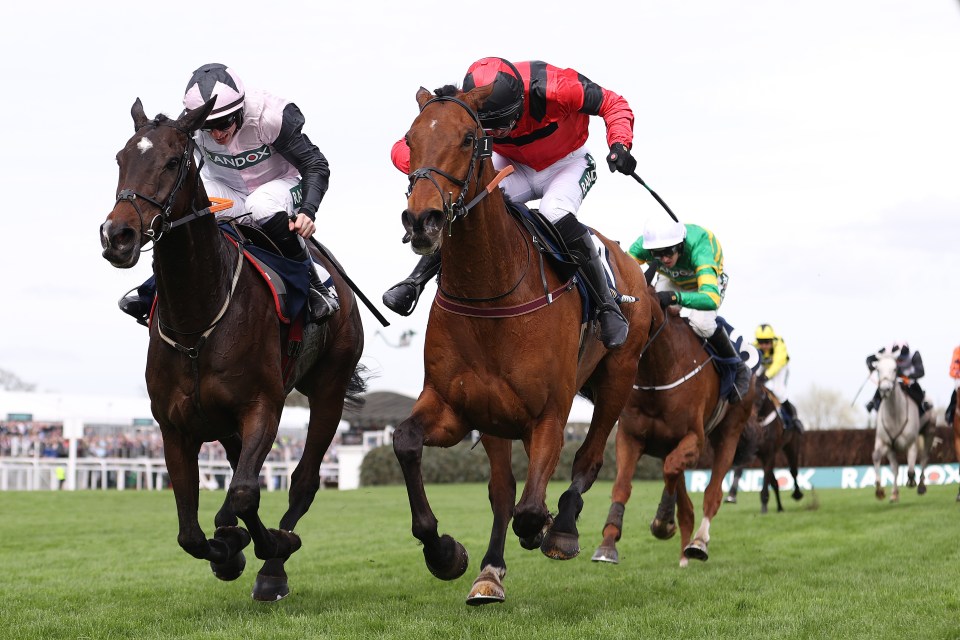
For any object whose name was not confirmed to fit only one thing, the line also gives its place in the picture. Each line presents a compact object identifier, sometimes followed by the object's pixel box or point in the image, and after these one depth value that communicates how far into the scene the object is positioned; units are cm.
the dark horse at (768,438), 3306
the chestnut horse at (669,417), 1769
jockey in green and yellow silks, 1777
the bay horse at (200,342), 1128
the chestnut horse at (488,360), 1125
